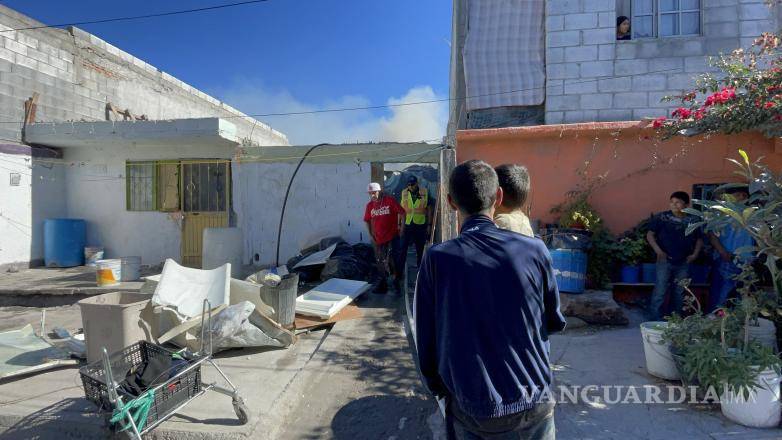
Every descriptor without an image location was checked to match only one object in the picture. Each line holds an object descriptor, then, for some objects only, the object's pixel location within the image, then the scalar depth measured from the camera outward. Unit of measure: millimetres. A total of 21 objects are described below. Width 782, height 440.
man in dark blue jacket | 1393
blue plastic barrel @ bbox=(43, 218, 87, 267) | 9531
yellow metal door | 9438
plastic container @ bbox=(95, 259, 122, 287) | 7477
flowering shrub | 4582
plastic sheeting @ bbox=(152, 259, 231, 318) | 4582
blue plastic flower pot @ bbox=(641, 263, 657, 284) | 5535
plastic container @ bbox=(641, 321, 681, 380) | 3502
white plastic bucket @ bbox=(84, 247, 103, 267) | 9552
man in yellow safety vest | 6637
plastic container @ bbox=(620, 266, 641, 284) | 5582
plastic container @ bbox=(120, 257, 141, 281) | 7902
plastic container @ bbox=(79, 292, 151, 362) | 3936
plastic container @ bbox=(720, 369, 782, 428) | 2865
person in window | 7516
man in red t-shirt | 6773
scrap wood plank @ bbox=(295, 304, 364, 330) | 5367
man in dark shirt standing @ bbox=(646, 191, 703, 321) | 5004
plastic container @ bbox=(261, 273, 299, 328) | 4914
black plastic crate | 2779
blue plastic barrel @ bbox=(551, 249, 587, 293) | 5305
